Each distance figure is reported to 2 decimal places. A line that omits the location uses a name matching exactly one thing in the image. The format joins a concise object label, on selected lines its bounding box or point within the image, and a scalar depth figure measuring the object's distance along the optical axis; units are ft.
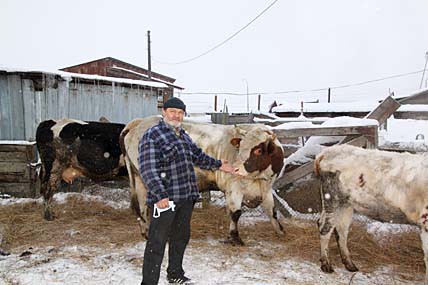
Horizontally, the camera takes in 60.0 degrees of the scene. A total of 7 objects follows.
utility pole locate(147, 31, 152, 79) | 87.31
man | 11.40
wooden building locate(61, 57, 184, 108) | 72.95
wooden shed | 28.22
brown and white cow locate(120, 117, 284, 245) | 17.51
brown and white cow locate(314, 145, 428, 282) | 12.70
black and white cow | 22.67
